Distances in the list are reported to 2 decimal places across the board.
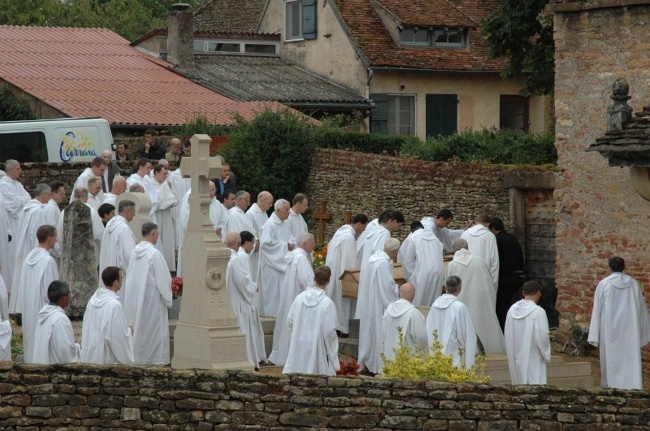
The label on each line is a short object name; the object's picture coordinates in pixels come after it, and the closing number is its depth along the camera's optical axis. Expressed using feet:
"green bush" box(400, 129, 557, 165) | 83.41
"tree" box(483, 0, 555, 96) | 89.66
